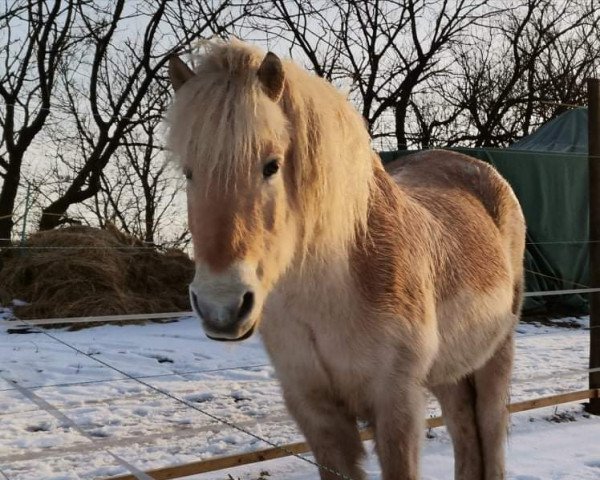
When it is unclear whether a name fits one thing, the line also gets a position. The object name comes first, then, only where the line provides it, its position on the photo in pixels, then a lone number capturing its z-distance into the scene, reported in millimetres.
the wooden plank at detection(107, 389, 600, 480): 2885
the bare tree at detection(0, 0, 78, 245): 9094
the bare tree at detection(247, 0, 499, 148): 10977
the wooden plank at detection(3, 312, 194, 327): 2731
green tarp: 8477
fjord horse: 1492
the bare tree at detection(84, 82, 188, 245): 8734
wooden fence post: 4677
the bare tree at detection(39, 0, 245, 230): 9281
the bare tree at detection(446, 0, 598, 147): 12508
